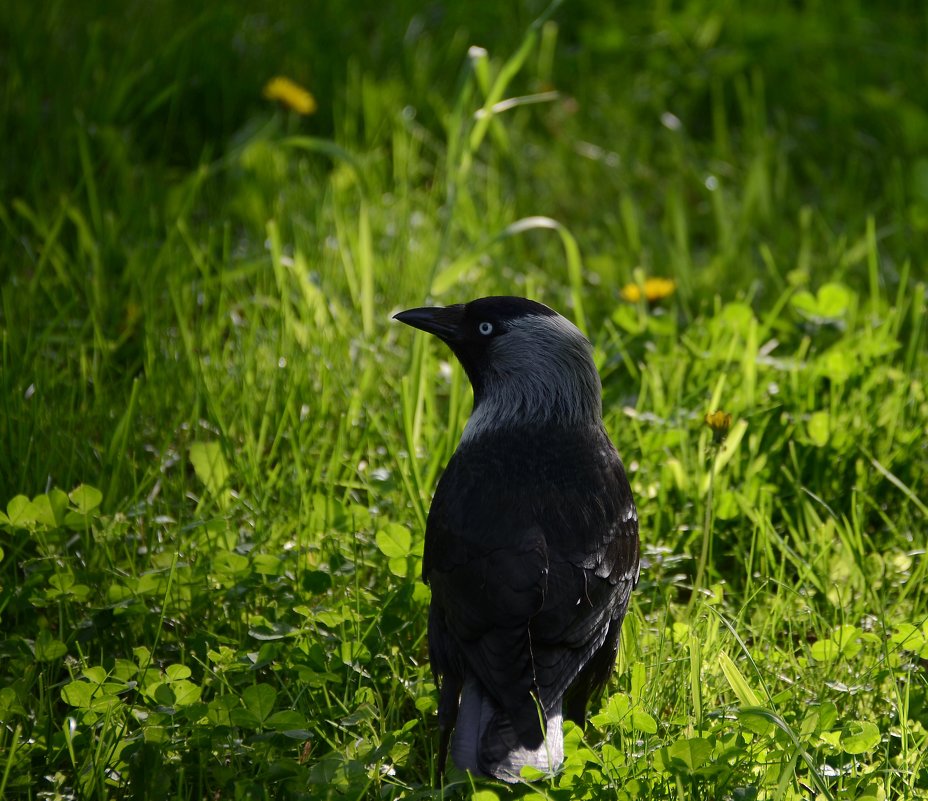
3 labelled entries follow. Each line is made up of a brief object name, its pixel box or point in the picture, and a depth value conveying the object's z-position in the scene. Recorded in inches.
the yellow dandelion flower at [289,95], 411.8
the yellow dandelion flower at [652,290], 343.3
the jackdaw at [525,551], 199.9
